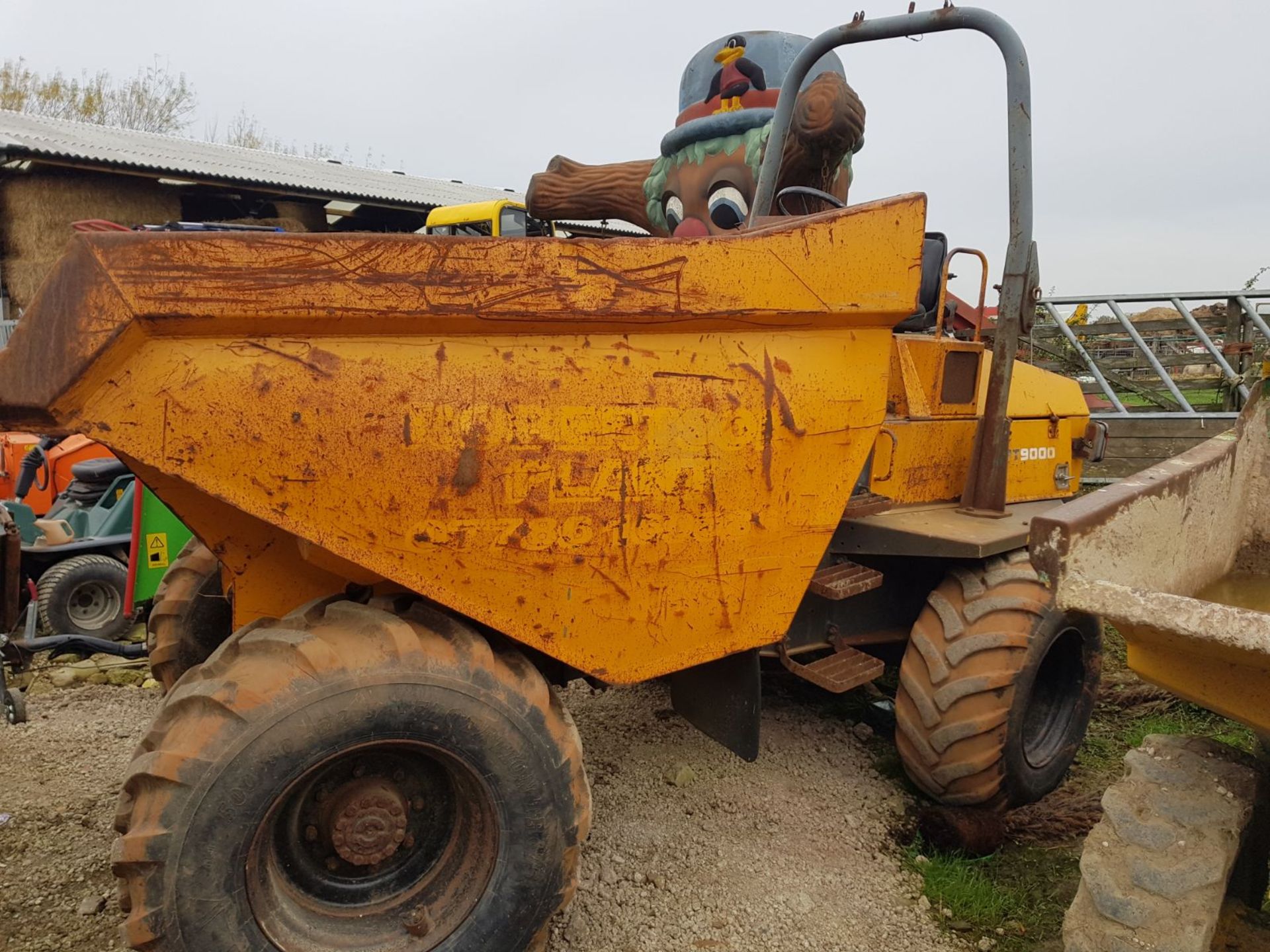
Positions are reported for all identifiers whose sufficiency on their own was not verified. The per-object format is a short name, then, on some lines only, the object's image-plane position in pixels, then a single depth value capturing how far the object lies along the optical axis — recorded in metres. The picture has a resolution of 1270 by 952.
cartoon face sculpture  4.01
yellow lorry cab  10.05
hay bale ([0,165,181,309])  11.34
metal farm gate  6.54
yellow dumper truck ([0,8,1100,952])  1.72
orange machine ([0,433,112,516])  5.95
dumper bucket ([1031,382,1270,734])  1.44
